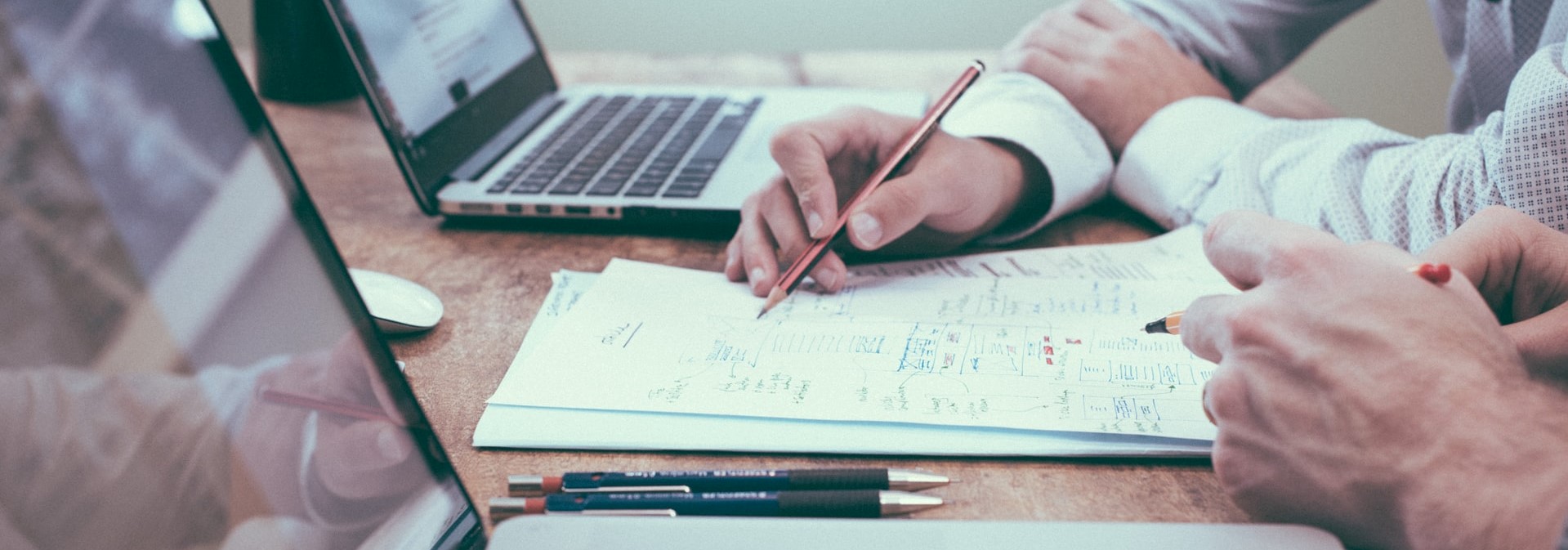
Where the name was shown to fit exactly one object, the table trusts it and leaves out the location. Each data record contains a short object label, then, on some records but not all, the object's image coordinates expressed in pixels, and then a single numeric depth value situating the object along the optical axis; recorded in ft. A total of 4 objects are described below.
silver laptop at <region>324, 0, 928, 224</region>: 2.33
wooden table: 1.36
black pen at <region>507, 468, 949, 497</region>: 1.31
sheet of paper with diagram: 1.51
